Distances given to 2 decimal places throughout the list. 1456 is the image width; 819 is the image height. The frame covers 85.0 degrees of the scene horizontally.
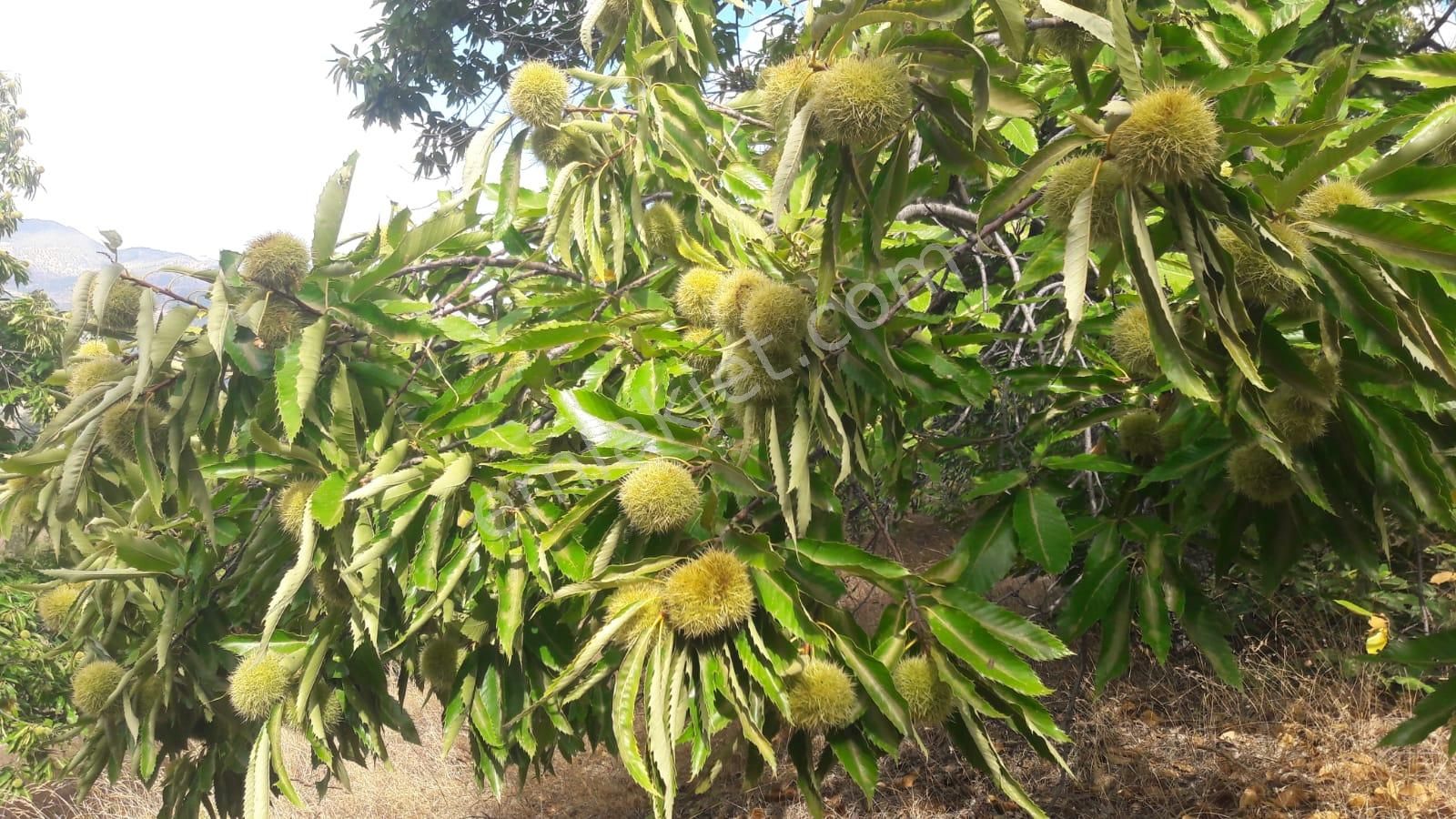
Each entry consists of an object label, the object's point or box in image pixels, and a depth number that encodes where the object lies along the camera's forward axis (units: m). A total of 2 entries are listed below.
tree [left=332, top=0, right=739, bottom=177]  7.54
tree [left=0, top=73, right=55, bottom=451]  5.88
